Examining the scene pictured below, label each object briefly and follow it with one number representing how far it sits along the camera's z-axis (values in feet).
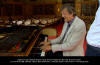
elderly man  7.80
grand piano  6.36
